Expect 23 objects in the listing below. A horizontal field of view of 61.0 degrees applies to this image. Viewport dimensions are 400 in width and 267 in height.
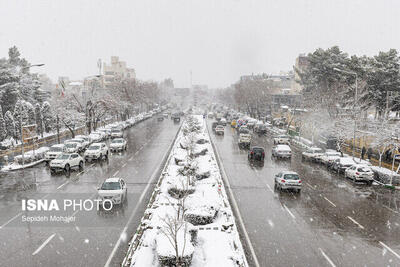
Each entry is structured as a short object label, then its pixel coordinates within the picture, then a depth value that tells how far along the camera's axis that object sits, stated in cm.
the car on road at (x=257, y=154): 3438
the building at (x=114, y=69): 14450
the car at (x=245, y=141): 4424
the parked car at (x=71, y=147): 3423
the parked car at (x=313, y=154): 3492
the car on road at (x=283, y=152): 3559
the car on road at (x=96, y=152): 3271
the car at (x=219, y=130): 5966
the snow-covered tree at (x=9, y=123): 4697
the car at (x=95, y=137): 4622
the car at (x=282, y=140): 4622
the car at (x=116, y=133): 5088
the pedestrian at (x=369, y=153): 3462
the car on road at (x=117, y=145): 3878
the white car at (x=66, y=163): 2697
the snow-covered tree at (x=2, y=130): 4394
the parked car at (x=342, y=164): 2889
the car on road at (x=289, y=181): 2186
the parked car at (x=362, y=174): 2519
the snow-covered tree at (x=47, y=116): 5701
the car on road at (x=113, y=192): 1820
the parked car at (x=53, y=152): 3203
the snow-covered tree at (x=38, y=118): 5566
